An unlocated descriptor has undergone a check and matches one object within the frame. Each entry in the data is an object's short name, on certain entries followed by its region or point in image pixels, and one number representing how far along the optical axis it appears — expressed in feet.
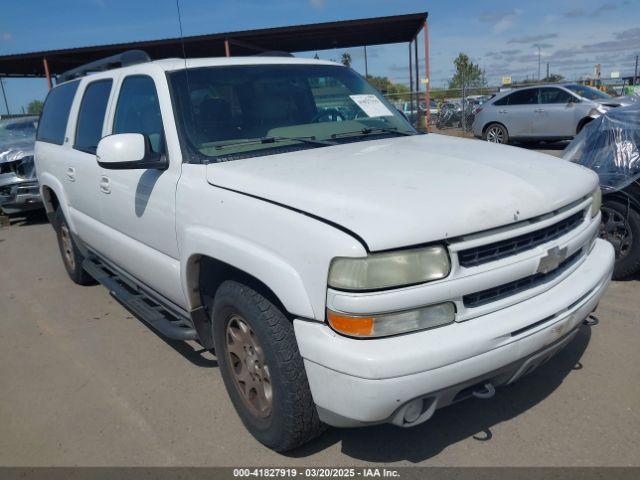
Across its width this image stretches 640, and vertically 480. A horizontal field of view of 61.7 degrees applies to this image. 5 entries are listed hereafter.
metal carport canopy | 45.57
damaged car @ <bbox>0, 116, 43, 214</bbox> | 28.89
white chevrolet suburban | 6.61
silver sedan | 42.63
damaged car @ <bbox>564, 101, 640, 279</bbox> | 13.96
